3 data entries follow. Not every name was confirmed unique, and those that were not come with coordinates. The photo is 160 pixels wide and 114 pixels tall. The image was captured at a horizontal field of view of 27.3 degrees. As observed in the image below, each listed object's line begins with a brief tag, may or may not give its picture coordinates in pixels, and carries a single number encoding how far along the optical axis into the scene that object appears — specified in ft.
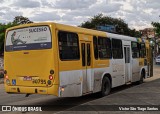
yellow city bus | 34.24
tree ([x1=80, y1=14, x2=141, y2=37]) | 253.24
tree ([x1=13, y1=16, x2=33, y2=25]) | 226.30
